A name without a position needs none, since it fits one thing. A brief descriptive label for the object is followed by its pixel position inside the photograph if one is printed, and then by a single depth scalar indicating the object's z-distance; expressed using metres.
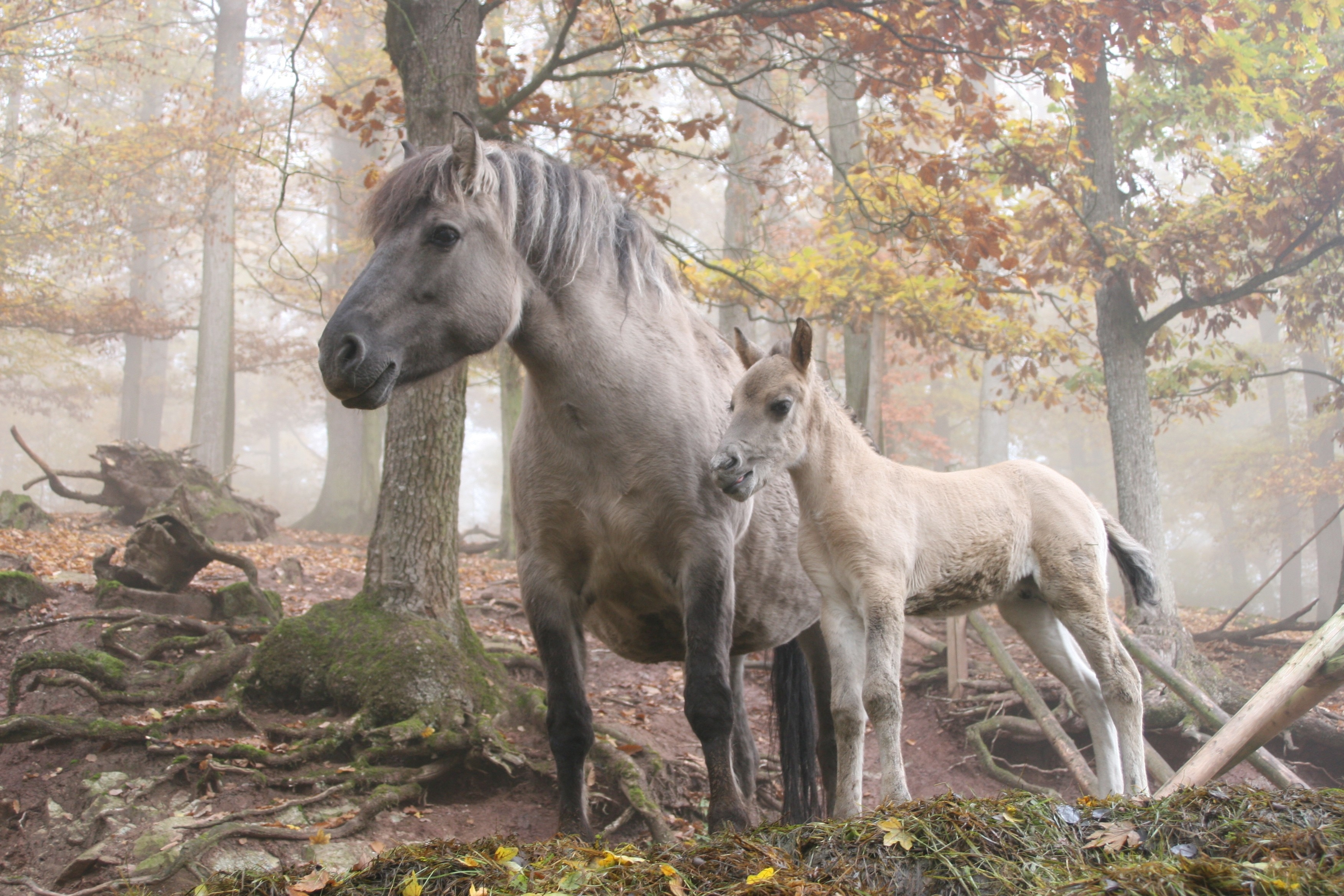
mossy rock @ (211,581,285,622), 6.84
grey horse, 3.53
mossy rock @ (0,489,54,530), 10.98
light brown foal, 3.42
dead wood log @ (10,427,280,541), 13.37
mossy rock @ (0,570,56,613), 6.20
